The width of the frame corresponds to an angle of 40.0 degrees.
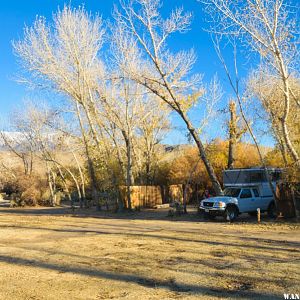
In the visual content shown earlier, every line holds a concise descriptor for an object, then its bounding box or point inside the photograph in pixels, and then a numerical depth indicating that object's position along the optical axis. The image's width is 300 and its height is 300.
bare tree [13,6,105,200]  32.03
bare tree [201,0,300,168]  18.95
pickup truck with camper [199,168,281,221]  23.72
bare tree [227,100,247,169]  34.31
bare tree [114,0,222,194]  27.05
